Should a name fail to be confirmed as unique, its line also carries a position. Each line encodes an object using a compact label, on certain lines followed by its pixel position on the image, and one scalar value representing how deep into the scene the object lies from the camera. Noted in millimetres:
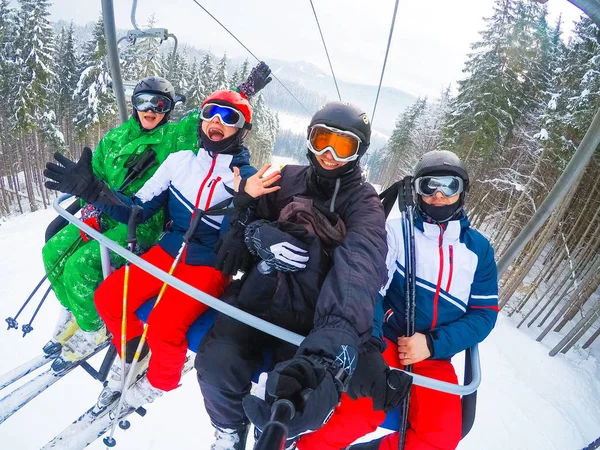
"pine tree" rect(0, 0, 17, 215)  23125
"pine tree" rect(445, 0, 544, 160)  16906
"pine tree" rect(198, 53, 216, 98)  25953
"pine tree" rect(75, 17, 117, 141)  22956
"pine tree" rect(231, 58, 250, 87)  28145
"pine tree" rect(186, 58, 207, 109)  25328
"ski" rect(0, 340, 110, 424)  3404
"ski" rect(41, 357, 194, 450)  2877
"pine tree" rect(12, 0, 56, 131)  22109
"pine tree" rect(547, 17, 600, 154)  11464
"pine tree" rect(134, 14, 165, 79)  20739
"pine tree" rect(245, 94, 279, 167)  32344
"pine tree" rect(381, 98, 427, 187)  34906
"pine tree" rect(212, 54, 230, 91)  25881
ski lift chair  1705
